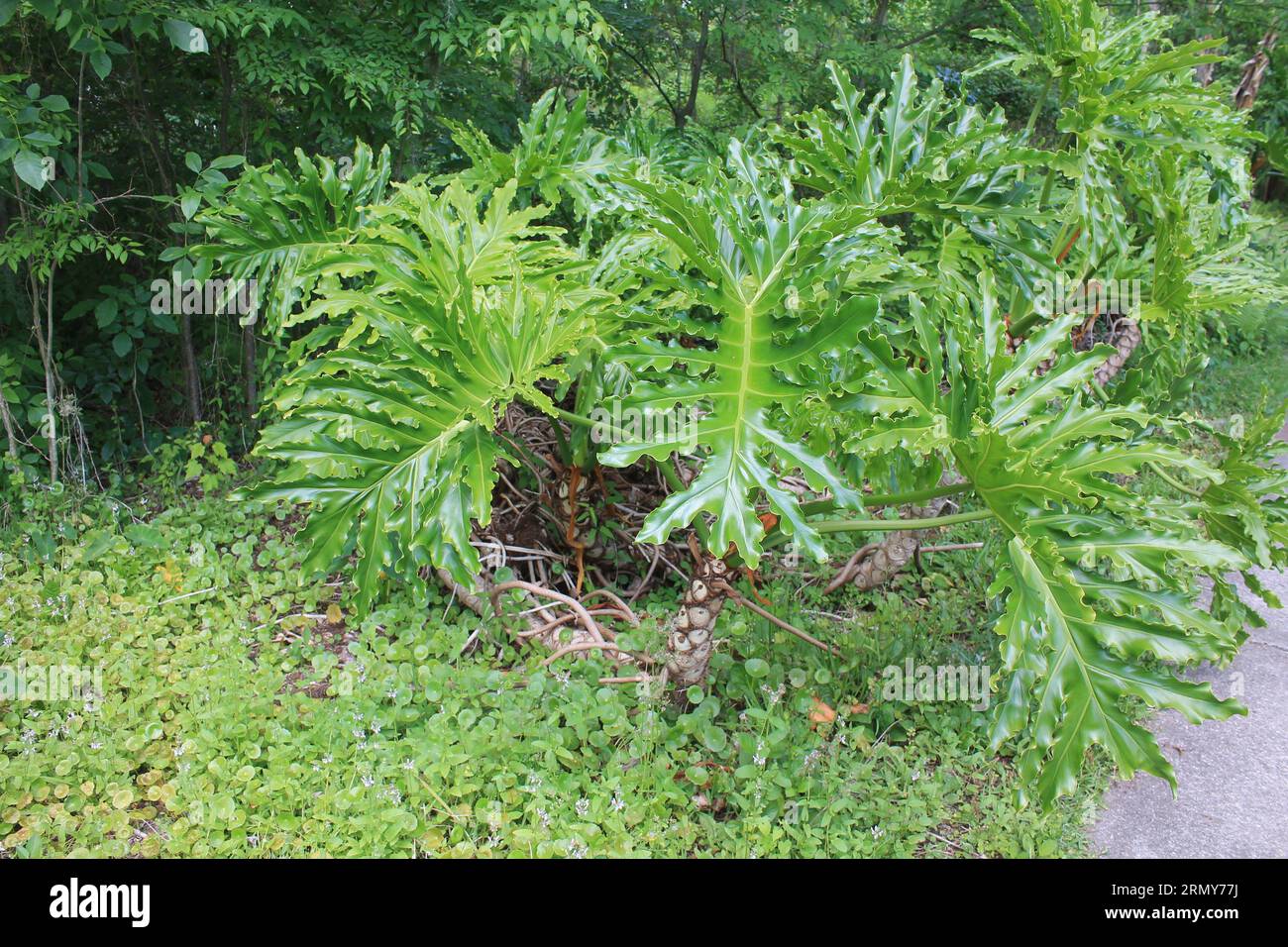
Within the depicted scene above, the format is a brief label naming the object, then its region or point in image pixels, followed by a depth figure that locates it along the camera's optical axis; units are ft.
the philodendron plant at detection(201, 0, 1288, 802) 6.32
